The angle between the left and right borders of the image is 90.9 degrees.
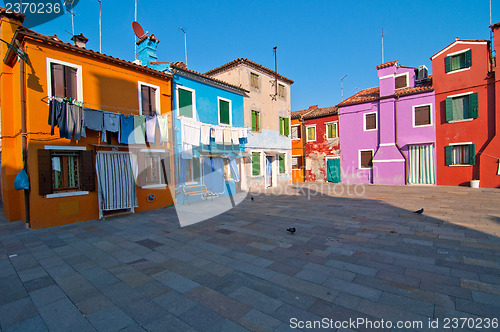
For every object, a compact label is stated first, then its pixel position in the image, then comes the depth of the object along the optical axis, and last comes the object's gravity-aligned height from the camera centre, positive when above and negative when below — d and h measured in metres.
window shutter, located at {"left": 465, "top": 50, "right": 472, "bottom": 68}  16.31 +6.44
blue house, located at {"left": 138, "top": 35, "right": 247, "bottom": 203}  11.62 +1.73
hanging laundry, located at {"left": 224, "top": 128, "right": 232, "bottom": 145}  13.66 +1.50
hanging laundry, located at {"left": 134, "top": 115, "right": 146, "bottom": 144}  9.62 +1.45
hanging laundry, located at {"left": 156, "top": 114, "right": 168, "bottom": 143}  10.46 +1.64
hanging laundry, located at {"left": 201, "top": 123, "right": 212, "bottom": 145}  12.34 +1.54
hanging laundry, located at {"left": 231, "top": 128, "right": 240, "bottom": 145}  14.10 +1.54
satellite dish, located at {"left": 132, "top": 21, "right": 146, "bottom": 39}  12.29 +6.91
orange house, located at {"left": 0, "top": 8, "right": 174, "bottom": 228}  7.67 +1.16
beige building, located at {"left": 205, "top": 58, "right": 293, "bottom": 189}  16.28 +3.11
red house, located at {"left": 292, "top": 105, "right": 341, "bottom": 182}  22.55 +1.40
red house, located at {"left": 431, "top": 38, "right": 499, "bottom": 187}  15.73 +2.97
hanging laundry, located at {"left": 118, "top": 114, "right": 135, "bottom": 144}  9.23 +1.38
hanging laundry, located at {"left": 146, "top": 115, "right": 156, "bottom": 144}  10.00 +1.50
